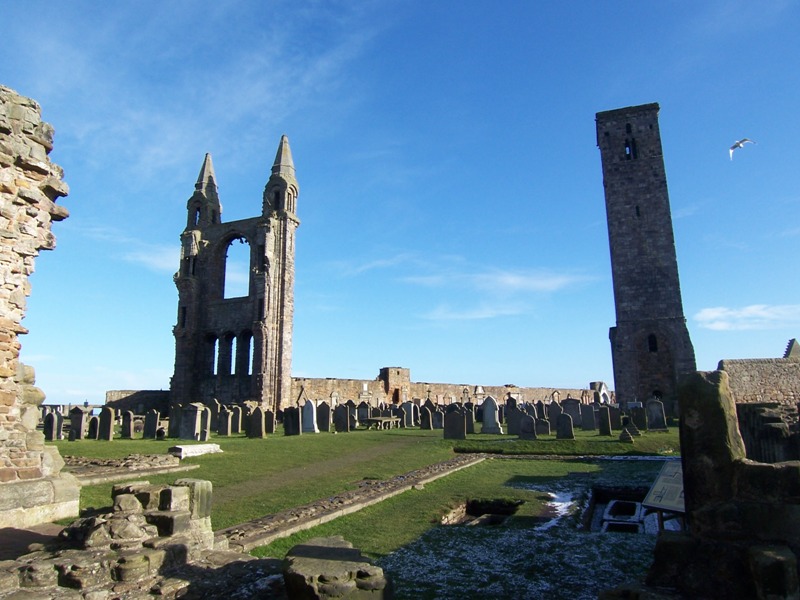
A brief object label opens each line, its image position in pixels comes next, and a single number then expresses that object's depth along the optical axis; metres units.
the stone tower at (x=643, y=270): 26.66
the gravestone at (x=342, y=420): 21.62
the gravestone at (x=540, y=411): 22.35
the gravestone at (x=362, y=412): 26.91
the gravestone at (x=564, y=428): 15.95
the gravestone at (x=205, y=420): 17.11
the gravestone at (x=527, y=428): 16.34
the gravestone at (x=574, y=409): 21.28
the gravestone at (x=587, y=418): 19.84
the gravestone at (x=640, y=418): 18.66
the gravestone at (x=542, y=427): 17.61
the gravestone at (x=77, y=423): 17.32
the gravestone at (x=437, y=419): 24.14
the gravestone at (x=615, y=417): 18.70
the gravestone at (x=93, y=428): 17.20
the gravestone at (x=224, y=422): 19.56
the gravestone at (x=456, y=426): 16.45
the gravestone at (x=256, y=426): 17.52
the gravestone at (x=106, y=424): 16.70
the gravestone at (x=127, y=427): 18.62
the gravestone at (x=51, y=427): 16.38
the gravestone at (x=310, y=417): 20.55
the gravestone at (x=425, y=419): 23.83
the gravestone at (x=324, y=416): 21.42
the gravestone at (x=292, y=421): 19.14
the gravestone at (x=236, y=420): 20.74
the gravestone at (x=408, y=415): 25.08
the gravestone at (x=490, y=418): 18.91
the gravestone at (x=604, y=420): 17.23
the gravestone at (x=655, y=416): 18.75
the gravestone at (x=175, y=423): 17.69
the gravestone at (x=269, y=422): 20.56
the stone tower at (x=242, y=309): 29.16
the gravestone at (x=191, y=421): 16.75
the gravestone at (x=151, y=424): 18.30
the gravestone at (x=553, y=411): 19.36
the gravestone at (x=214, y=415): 21.35
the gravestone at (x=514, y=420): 18.45
